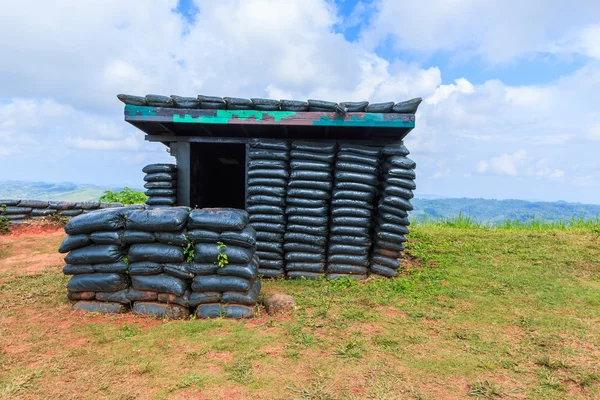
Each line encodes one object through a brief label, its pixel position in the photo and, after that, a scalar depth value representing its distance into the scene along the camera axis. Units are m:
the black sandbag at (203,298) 5.16
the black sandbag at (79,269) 5.32
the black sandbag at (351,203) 7.18
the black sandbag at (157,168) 7.86
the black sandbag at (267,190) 7.36
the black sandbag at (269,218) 7.32
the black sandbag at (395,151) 7.20
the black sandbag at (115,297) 5.26
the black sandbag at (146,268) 5.16
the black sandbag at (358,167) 7.19
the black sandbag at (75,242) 5.34
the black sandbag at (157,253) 5.12
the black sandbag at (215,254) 5.12
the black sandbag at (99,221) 5.25
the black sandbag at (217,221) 5.19
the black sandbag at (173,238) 5.17
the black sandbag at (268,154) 7.39
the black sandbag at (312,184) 7.25
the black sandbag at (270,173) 7.36
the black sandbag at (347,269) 7.24
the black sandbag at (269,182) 7.37
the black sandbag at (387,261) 7.31
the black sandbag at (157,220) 5.12
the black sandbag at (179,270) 5.13
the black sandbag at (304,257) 7.26
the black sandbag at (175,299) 5.14
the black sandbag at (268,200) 7.35
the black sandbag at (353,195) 7.18
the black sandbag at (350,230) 7.19
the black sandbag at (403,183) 7.04
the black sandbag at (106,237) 5.24
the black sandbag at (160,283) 5.07
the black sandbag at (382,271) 7.30
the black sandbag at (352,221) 7.18
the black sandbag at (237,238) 5.21
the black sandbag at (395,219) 7.14
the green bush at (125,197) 15.24
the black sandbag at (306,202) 7.24
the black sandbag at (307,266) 7.27
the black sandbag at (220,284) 5.11
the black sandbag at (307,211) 7.21
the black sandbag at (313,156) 7.26
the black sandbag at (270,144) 7.42
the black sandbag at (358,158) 7.20
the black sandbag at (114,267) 5.24
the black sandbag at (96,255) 5.21
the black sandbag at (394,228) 7.16
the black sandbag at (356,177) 7.18
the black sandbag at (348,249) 7.25
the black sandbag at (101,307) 5.25
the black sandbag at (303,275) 7.27
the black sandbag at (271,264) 7.36
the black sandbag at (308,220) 7.21
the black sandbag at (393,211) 7.14
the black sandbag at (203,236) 5.19
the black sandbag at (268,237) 7.31
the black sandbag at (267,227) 7.30
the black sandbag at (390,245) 7.27
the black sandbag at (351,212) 7.16
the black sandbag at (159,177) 7.84
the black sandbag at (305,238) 7.25
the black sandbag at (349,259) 7.24
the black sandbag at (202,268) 5.14
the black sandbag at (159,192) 7.92
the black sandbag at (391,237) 7.17
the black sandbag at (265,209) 7.32
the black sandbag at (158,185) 7.90
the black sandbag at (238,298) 5.14
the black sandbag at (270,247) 7.30
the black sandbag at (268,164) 7.39
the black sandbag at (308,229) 7.21
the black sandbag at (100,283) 5.23
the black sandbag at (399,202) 7.05
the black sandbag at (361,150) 7.25
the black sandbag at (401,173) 7.05
